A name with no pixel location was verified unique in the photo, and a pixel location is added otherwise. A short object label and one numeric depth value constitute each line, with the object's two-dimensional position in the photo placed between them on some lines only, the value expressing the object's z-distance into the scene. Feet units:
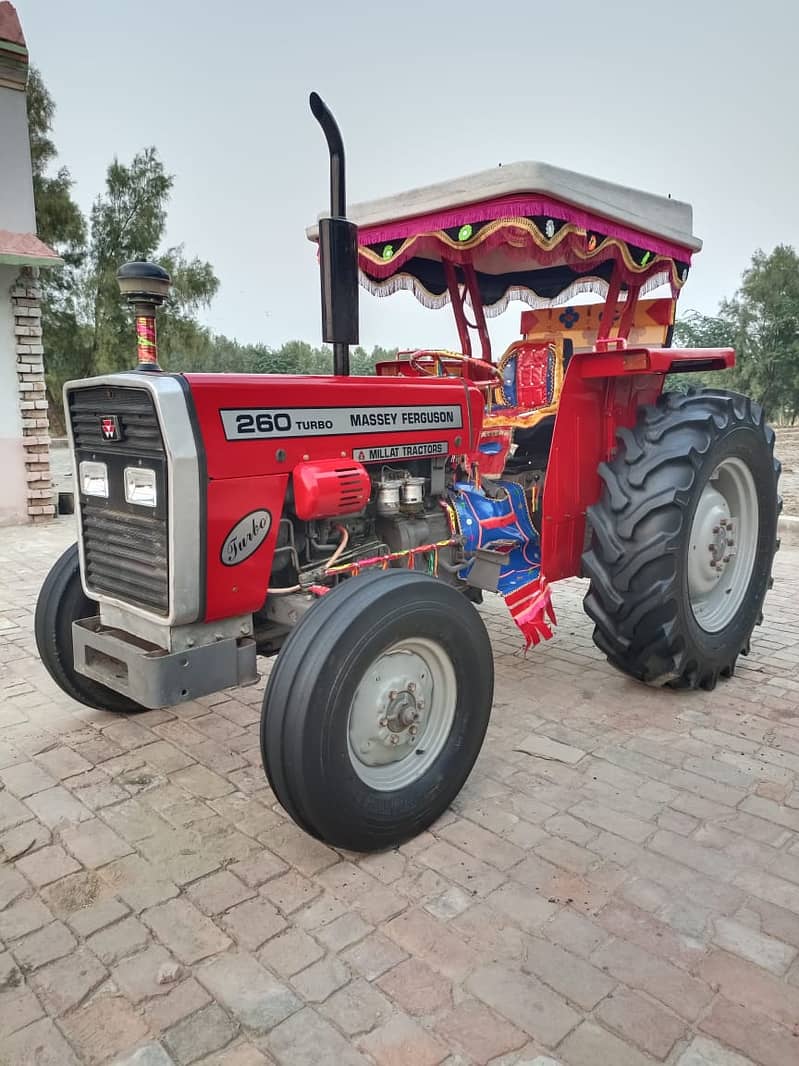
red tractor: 7.79
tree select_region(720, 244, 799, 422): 84.53
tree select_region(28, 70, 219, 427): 68.54
